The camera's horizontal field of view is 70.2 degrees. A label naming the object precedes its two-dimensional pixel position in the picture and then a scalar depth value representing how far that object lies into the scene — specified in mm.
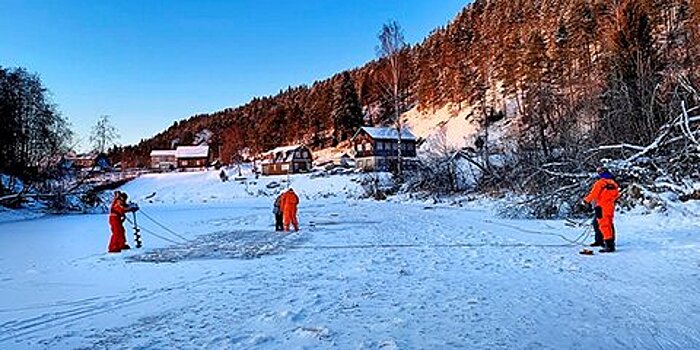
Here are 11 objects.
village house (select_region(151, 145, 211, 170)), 94062
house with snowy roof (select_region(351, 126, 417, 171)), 56938
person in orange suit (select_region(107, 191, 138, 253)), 11672
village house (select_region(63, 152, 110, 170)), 35531
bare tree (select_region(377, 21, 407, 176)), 36031
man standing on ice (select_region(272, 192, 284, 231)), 15531
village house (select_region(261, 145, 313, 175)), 65562
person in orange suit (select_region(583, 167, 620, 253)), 9016
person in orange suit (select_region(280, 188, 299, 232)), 15328
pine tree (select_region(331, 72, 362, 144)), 71750
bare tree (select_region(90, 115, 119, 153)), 41812
